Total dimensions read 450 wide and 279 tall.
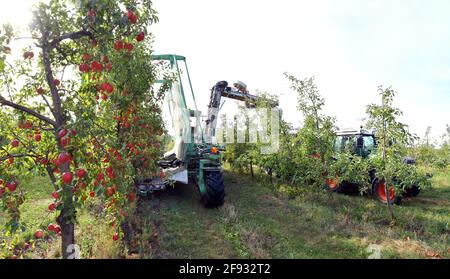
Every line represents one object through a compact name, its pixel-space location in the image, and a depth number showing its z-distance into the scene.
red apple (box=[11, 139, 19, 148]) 3.12
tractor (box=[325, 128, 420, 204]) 8.47
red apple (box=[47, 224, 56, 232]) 3.12
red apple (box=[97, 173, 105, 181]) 2.98
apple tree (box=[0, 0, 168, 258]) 2.81
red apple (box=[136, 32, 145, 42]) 3.13
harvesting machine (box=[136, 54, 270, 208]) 6.75
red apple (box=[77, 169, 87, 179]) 2.72
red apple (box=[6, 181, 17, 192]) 2.96
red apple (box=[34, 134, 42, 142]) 3.21
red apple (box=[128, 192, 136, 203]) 3.93
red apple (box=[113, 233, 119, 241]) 4.23
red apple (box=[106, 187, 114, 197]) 3.00
